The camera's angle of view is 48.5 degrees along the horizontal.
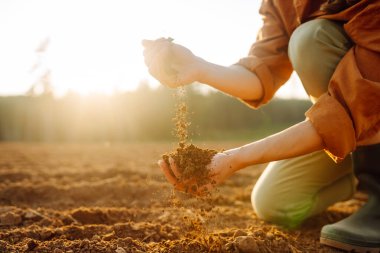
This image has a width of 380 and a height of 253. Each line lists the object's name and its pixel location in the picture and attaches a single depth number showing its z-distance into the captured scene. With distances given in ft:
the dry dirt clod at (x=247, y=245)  6.05
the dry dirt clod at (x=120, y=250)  5.81
